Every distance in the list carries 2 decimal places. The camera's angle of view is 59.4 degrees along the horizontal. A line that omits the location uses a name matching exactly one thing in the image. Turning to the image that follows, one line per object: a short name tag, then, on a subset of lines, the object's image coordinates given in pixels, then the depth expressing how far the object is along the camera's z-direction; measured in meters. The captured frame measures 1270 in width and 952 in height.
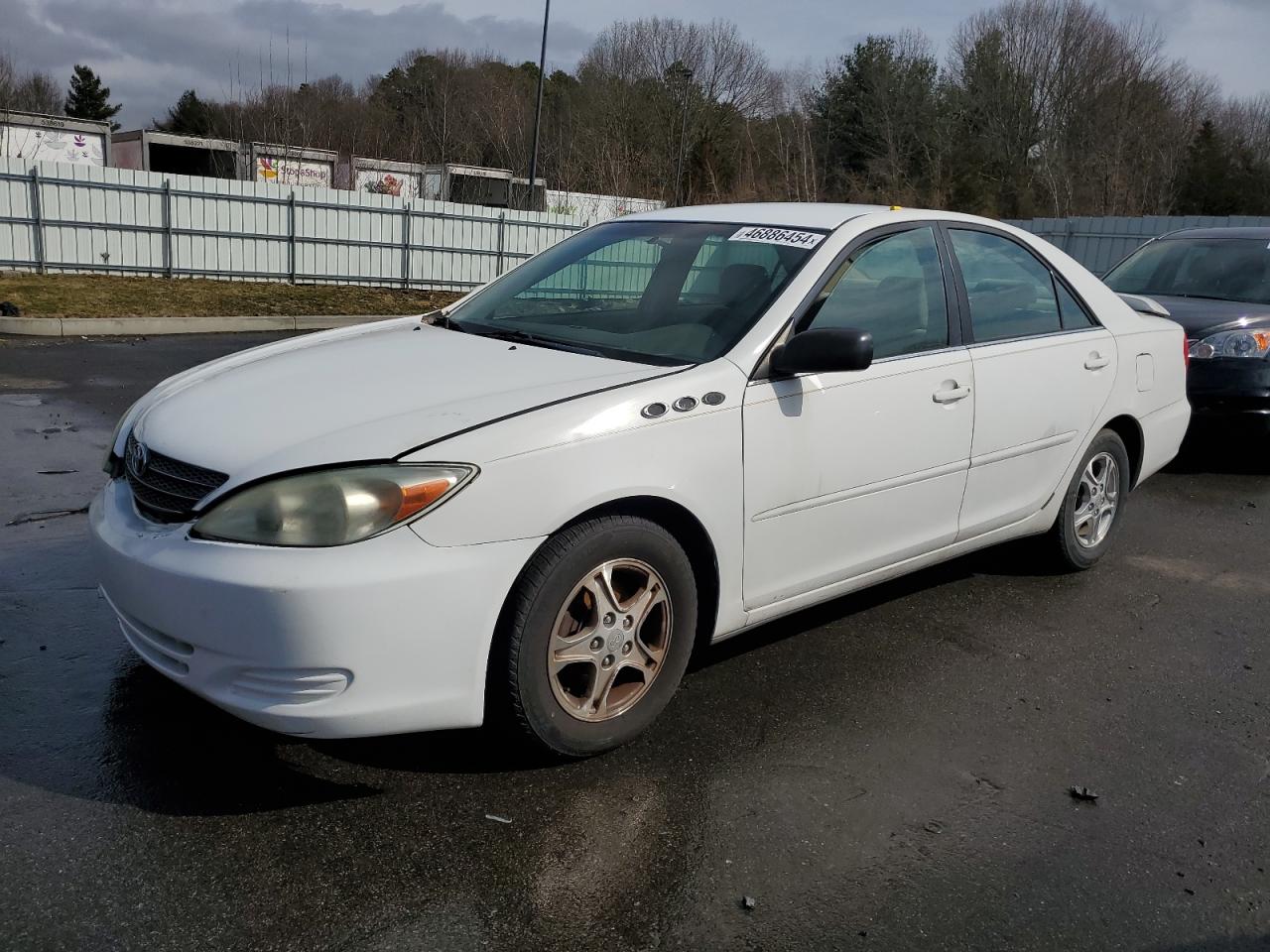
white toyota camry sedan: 2.72
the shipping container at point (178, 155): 33.69
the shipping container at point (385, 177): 33.19
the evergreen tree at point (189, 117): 53.97
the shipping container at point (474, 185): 33.81
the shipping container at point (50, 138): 28.53
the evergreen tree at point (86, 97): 72.56
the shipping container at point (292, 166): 30.11
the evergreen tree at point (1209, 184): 37.75
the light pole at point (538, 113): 28.16
